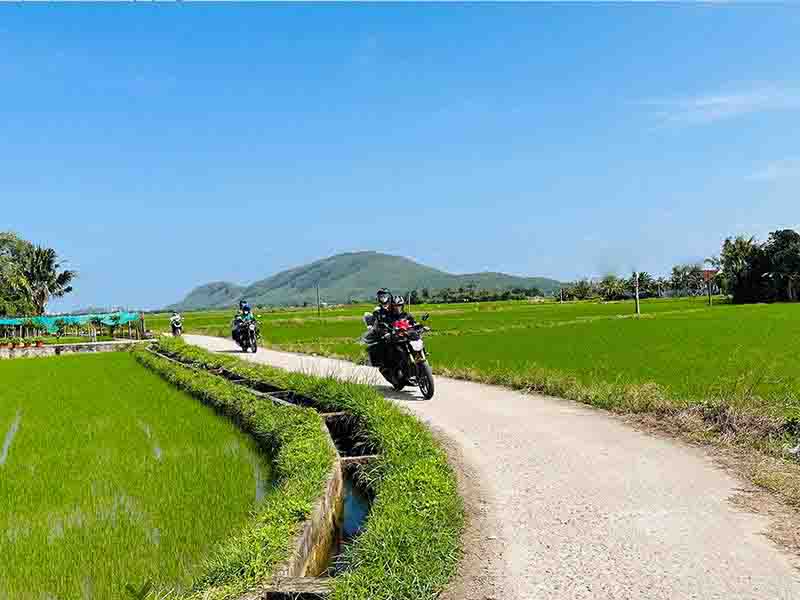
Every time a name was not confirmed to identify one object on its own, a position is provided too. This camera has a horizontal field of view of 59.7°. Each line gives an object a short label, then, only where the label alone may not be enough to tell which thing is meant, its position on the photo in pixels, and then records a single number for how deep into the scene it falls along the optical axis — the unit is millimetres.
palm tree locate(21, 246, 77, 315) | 55250
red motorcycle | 9664
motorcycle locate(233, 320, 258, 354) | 20594
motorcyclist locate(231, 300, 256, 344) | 20859
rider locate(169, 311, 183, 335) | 32188
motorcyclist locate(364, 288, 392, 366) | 10414
